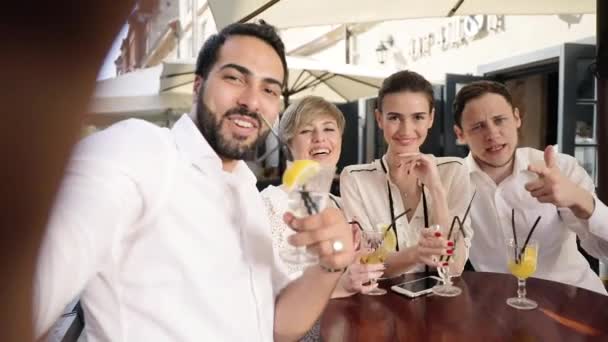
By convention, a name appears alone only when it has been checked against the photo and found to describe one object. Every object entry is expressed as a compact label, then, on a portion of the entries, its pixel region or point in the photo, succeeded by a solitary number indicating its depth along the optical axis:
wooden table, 1.17
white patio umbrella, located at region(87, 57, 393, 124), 3.26
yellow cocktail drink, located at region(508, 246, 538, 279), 1.48
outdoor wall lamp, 6.70
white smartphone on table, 1.53
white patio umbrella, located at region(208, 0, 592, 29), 2.48
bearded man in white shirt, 0.68
